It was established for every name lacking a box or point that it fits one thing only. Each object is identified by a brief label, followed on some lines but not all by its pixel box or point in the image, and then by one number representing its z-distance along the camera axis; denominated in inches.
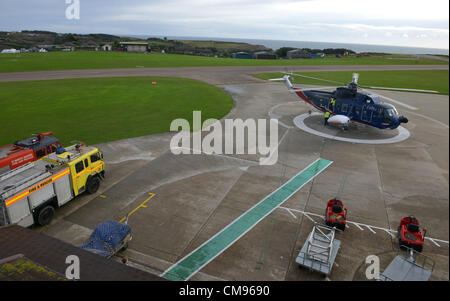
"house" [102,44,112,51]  5009.8
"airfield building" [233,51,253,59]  4569.4
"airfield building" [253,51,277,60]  4303.2
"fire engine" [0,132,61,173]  689.0
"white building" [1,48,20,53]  4279.0
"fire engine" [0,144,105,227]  510.3
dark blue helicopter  1018.7
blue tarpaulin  471.5
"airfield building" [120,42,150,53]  4916.3
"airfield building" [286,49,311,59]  4451.3
